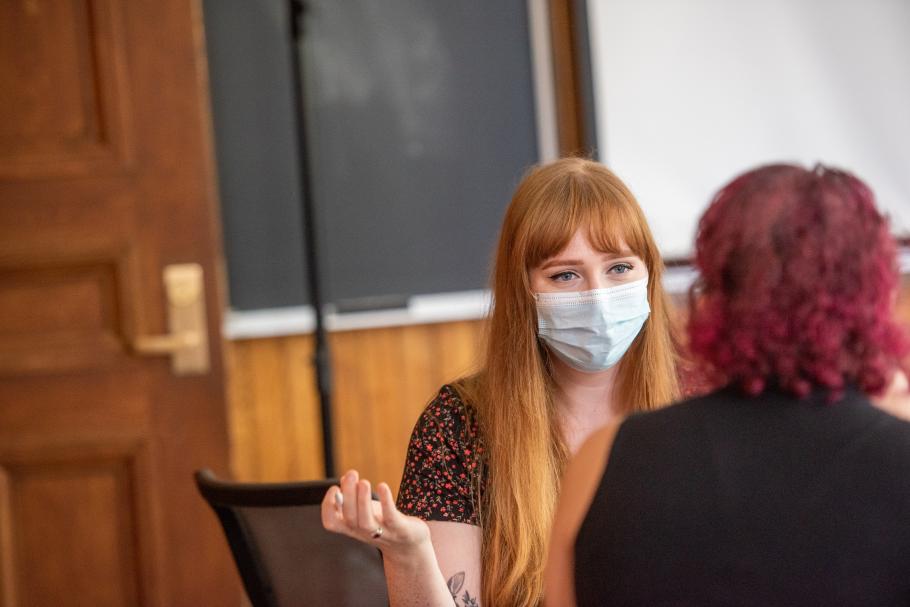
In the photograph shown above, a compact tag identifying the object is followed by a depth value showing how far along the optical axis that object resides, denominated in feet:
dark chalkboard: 18.95
